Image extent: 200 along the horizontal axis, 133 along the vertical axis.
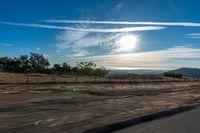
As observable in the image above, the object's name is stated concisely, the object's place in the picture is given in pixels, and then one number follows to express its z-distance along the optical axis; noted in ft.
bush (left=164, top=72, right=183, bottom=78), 137.36
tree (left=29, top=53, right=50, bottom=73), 133.58
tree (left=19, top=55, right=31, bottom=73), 131.00
